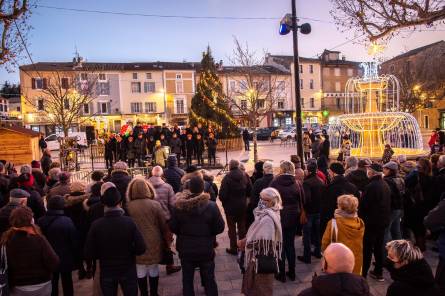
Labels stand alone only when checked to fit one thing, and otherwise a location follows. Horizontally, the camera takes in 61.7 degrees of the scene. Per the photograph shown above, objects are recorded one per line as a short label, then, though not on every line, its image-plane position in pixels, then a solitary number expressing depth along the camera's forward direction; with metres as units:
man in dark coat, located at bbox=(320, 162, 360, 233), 5.74
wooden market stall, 21.55
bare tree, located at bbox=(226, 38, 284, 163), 18.24
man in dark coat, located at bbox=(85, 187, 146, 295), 4.11
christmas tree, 26.61
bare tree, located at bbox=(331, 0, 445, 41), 9.35
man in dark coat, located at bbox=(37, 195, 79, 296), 4.63
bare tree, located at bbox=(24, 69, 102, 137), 22.10
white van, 31.66
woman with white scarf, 4.23
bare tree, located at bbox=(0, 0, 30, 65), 10.02
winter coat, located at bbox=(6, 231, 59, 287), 3.87
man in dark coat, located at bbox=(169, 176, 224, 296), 4.37
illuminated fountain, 13.26
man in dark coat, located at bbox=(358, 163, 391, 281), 5.45
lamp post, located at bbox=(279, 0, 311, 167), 10.09
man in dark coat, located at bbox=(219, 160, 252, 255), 6.50
